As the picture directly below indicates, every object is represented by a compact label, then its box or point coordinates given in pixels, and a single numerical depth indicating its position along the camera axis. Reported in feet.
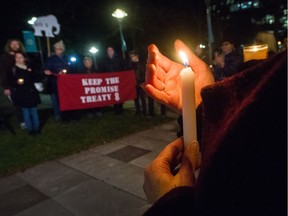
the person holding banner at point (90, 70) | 21.98
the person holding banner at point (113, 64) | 22.64
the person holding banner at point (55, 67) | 20.01
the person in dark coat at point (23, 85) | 16.54
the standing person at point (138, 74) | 21.76
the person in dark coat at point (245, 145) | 1.30
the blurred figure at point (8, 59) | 17.37
